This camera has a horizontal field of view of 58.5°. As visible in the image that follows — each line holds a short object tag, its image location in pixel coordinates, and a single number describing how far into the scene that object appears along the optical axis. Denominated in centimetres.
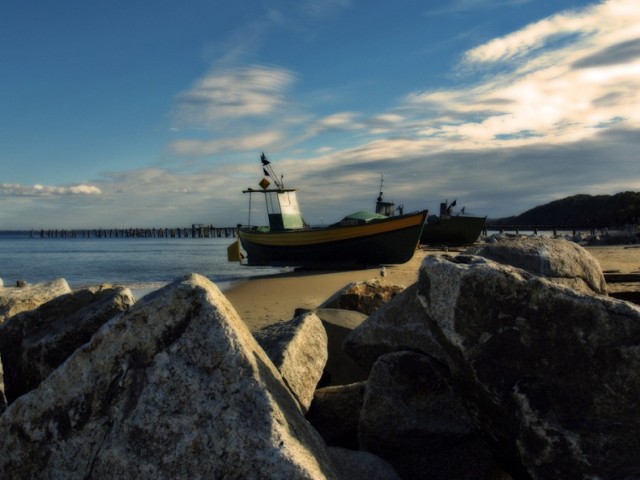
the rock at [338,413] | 414
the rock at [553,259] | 486
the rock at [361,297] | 770
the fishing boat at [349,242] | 2564
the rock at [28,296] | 552
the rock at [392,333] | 462
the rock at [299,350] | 398
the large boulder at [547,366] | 273
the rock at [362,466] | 324
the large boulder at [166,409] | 238
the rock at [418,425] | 357
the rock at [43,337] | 379
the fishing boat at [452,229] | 4197
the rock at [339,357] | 540
